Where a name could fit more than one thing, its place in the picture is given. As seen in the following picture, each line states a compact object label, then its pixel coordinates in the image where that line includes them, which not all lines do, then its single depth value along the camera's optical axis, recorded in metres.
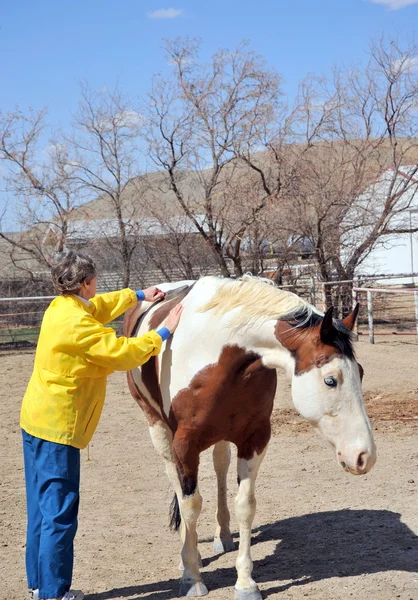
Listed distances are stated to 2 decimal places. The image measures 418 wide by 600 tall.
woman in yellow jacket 2.89
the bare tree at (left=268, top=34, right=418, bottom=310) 13.88
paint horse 2.87
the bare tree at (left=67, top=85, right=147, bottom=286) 15.10
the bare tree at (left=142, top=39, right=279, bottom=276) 13.67
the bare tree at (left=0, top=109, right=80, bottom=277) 14.96
